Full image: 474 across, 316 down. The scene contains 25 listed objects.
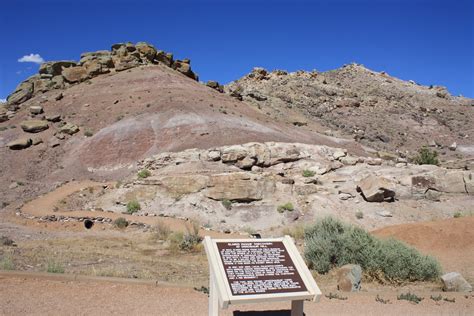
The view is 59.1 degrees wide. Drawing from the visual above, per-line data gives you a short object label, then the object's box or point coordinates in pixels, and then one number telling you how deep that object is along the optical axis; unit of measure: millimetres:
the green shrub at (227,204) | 20703
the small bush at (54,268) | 9250
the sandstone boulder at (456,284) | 9492
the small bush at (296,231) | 16823
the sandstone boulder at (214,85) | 48025
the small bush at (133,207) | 20750
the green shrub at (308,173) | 23438
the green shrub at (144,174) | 23922
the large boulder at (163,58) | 50281
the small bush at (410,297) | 8516
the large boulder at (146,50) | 49312
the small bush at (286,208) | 20250
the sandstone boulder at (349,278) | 9332
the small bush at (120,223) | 18578
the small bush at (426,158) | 31223
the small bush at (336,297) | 8578
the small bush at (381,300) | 8373
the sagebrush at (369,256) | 10461
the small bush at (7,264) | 9394
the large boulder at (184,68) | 50053
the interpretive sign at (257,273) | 5594
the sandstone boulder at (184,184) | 21547
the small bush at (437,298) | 8547
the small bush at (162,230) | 16641
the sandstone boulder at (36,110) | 37031
